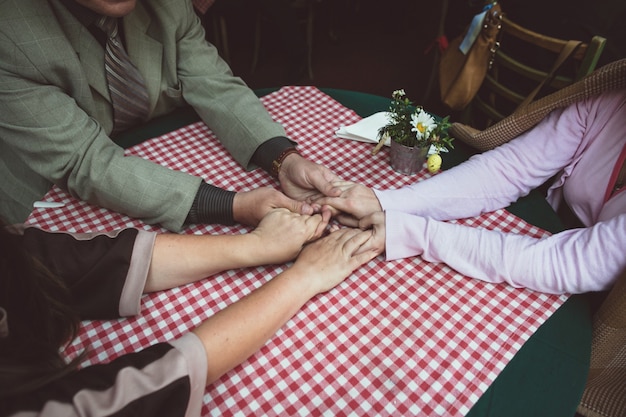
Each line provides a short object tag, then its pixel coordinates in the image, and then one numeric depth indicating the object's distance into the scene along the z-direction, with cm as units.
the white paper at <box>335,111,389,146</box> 142
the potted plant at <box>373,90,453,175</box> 123
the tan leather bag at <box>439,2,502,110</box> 197
